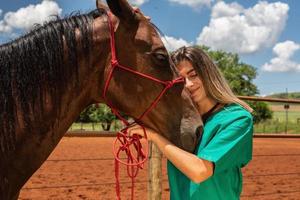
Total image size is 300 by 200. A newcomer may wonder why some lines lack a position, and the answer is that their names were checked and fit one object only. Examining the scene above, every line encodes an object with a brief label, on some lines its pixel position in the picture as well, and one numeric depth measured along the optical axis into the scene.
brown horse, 1.69
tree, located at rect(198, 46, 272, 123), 46.34
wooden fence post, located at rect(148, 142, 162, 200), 3.45
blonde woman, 1.88
